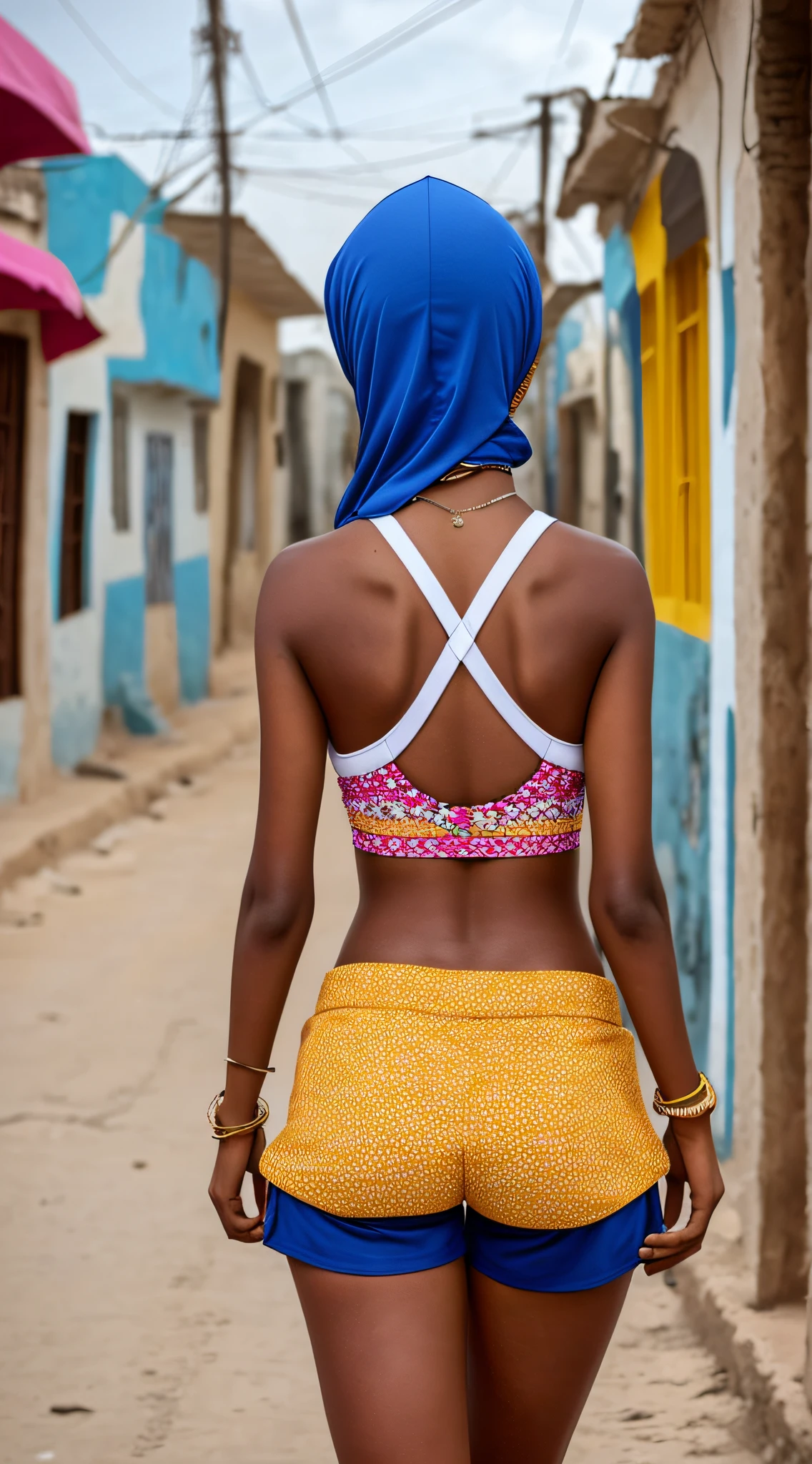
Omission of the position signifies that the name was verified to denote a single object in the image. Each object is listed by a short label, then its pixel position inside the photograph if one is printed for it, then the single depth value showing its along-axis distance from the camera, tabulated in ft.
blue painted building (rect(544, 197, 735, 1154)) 13.07
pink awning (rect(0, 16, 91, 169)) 22.74
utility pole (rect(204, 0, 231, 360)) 45.34
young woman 4.92
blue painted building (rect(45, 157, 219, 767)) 35.94
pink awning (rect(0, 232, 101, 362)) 24.53
